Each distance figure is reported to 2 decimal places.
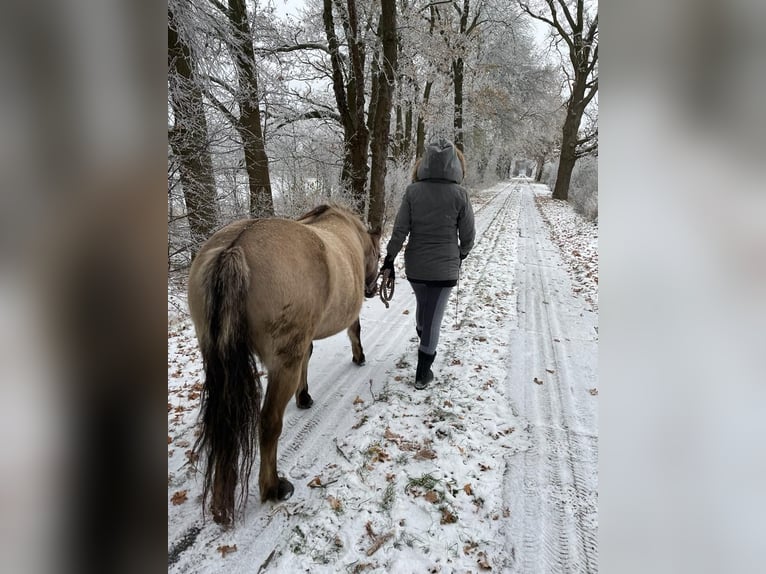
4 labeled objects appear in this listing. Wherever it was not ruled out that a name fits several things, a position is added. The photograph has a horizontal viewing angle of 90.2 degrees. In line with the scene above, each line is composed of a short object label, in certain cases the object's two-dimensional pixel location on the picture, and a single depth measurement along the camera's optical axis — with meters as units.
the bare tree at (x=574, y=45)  12.72
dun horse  1.89
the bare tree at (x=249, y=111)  5.43
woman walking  3.24
